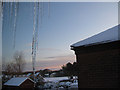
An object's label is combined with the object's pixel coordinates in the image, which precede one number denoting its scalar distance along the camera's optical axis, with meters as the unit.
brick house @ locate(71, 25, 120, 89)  2.75
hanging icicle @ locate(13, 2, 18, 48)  0.90
